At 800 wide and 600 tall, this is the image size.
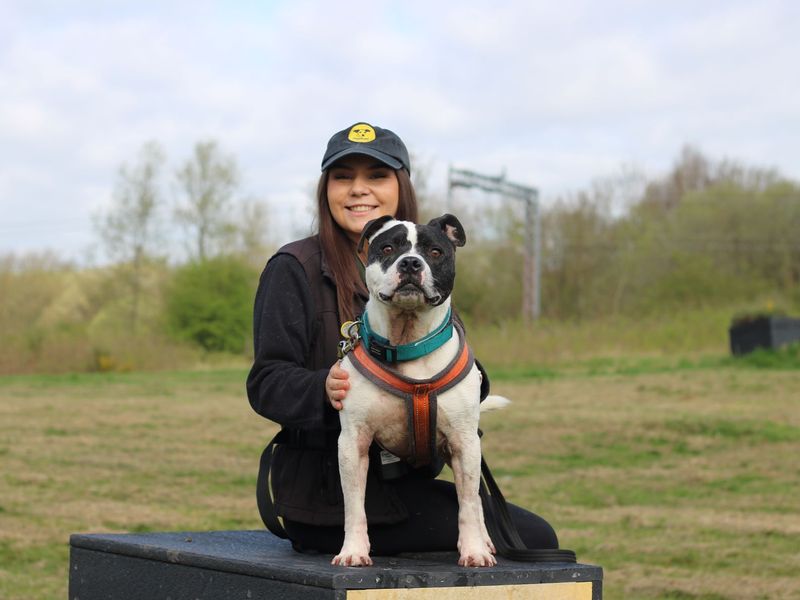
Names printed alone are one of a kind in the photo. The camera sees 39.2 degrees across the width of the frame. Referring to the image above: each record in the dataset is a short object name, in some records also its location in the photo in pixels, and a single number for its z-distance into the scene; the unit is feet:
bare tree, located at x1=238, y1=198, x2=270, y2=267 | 177.47
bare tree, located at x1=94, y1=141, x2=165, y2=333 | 160.35
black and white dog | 10.18
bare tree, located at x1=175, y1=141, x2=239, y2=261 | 171.83
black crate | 67.56
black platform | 10.11
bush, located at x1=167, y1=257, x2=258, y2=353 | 144.77
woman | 12.00
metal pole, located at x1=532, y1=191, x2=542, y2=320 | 133.70
